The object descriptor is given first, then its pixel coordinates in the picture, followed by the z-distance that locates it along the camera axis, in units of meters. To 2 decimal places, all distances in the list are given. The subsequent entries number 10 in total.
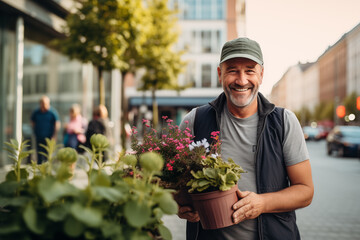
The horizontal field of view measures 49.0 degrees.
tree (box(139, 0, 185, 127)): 19.83
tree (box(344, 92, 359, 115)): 52.50
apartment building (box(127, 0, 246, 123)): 38.19
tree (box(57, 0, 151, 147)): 11.48
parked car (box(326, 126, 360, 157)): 19.22
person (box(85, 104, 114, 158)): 9.38
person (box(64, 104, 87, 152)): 10.43
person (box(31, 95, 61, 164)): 9.54
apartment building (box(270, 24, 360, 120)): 60.78
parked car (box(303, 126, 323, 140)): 42.86
